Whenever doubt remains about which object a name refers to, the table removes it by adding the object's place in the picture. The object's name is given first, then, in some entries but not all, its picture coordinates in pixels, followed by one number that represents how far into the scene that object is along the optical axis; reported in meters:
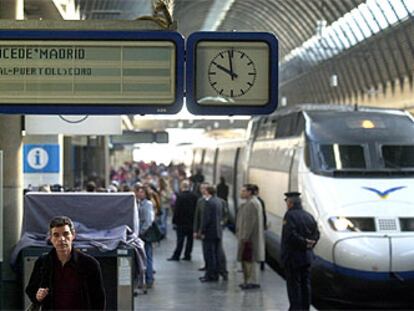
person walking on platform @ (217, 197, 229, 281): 16.81
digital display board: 7.46
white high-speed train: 14.65
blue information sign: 19.14
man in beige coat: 15.70
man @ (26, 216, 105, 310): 6.39
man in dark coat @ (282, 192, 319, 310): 12.61
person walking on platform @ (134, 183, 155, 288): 15.41
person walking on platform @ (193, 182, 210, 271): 17.00
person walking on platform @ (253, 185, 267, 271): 15.98
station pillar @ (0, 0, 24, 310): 11.43
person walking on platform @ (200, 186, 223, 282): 16.59
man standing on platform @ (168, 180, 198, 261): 19.75
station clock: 7.48
